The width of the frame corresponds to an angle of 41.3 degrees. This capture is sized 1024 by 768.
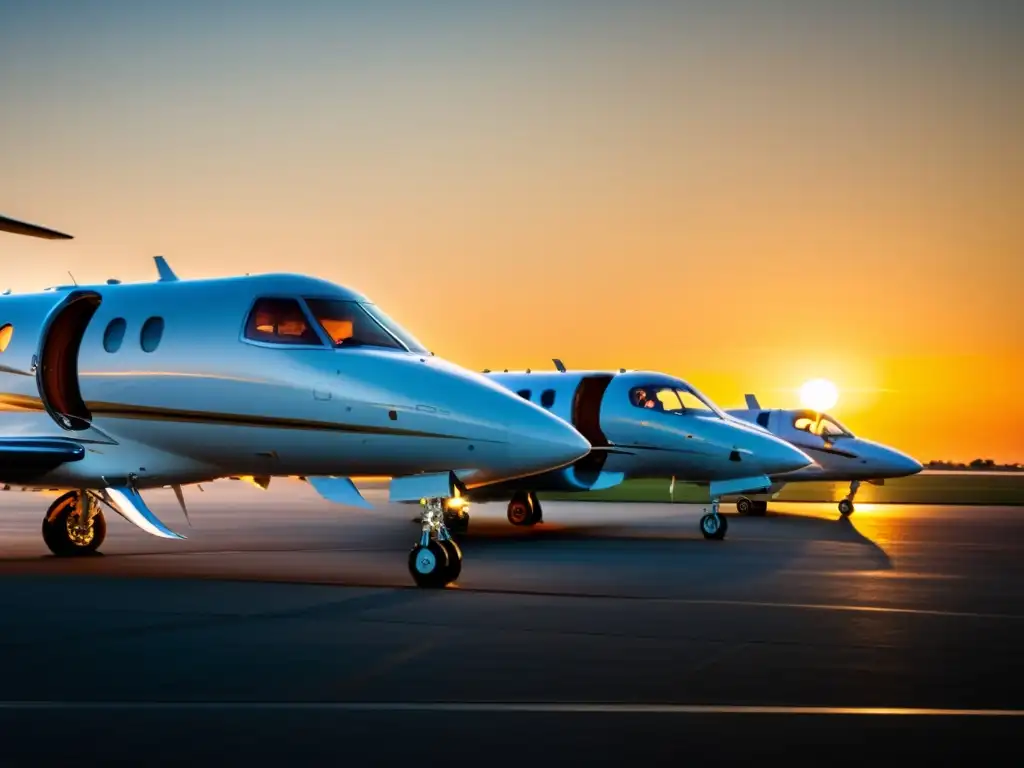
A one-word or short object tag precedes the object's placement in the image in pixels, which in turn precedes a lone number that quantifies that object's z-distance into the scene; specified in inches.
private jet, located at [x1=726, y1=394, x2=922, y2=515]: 1354.6
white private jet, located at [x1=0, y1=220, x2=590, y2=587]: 549.0
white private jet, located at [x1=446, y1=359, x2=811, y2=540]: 956.0
